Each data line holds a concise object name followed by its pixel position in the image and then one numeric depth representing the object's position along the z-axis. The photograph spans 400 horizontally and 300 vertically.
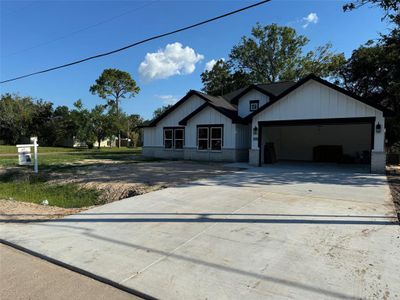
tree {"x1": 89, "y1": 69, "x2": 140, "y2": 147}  52.38
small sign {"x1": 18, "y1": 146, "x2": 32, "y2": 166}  15.05
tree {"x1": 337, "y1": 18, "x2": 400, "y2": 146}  17.58
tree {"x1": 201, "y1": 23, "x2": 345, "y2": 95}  38.88
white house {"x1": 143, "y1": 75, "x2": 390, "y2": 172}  14.36
